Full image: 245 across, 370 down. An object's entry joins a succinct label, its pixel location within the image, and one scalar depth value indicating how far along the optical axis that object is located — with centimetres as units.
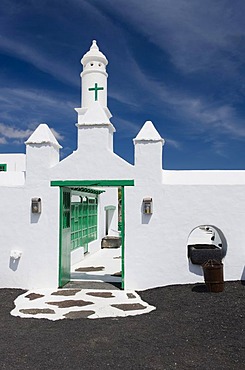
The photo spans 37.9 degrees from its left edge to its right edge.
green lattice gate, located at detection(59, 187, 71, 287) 914
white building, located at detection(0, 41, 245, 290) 884
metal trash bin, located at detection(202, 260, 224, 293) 809
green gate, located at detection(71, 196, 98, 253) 1302
